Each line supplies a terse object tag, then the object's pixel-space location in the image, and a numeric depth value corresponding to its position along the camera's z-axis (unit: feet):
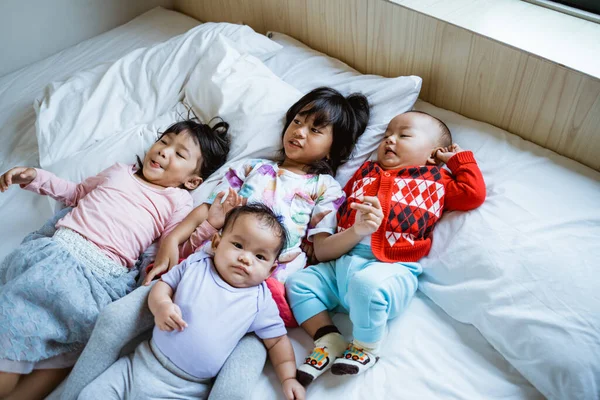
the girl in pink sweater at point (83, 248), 3.65
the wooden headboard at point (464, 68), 4.18
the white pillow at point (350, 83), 4.94
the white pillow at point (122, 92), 5.41
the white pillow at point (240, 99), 5.12
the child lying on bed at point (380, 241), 3.61
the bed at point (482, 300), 3.34
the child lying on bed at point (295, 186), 3.67
